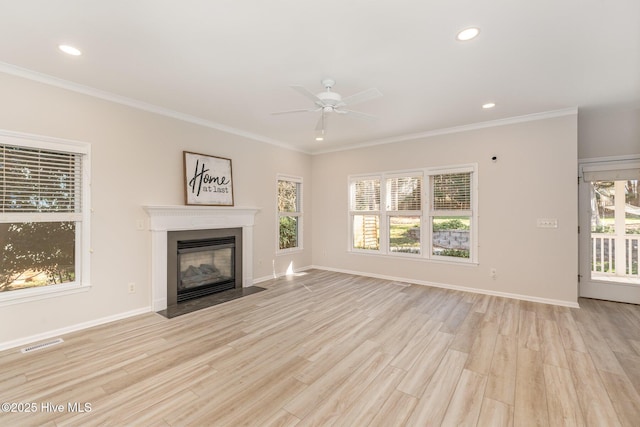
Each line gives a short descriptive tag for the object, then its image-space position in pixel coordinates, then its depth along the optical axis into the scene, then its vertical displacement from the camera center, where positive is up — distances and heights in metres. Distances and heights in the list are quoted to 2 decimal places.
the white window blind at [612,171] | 4.09 +0.65
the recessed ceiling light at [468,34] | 2.27 +1.50
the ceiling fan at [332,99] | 2.71 +1.19
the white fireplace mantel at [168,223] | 3.84 -0.14
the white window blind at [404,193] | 5.34 +0.41
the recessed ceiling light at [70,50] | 2.48 +1.50
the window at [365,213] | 5.91 +0.02
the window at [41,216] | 2.85 -0.02
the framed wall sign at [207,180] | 4.25 +0.55
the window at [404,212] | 5.35 +0.04
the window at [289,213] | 6.02 +0.03
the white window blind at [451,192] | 4.85 +0.41
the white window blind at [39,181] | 2.85 +0.37
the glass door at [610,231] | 4.12 -0.26
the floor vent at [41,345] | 2.75 -1.33
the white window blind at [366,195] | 5.91 +0.42
